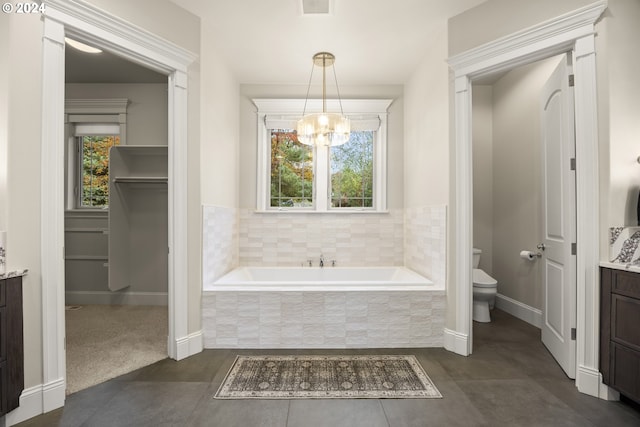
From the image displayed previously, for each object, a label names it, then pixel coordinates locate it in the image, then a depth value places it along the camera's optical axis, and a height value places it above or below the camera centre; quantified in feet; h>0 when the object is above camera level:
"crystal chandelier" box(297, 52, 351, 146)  9.72 +2.61
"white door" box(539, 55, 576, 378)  7.20 -0.12
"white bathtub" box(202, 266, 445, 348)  8.87 -2.86
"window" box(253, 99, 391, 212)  12.91 +1.69
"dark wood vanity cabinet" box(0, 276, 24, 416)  5.33 -2.22
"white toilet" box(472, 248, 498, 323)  10.73 -2.73
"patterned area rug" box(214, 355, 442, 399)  6.59 -3.70
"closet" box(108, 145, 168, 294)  12.06 -0.37
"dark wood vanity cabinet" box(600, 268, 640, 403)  5.86 -2.26
